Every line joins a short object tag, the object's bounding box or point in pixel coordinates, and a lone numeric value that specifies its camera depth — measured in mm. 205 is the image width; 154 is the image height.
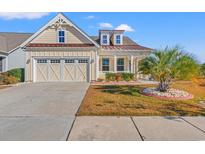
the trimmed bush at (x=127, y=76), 15335
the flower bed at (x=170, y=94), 8048
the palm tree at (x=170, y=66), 8662
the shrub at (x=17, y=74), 14909
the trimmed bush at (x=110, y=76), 15280
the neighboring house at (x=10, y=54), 18013
